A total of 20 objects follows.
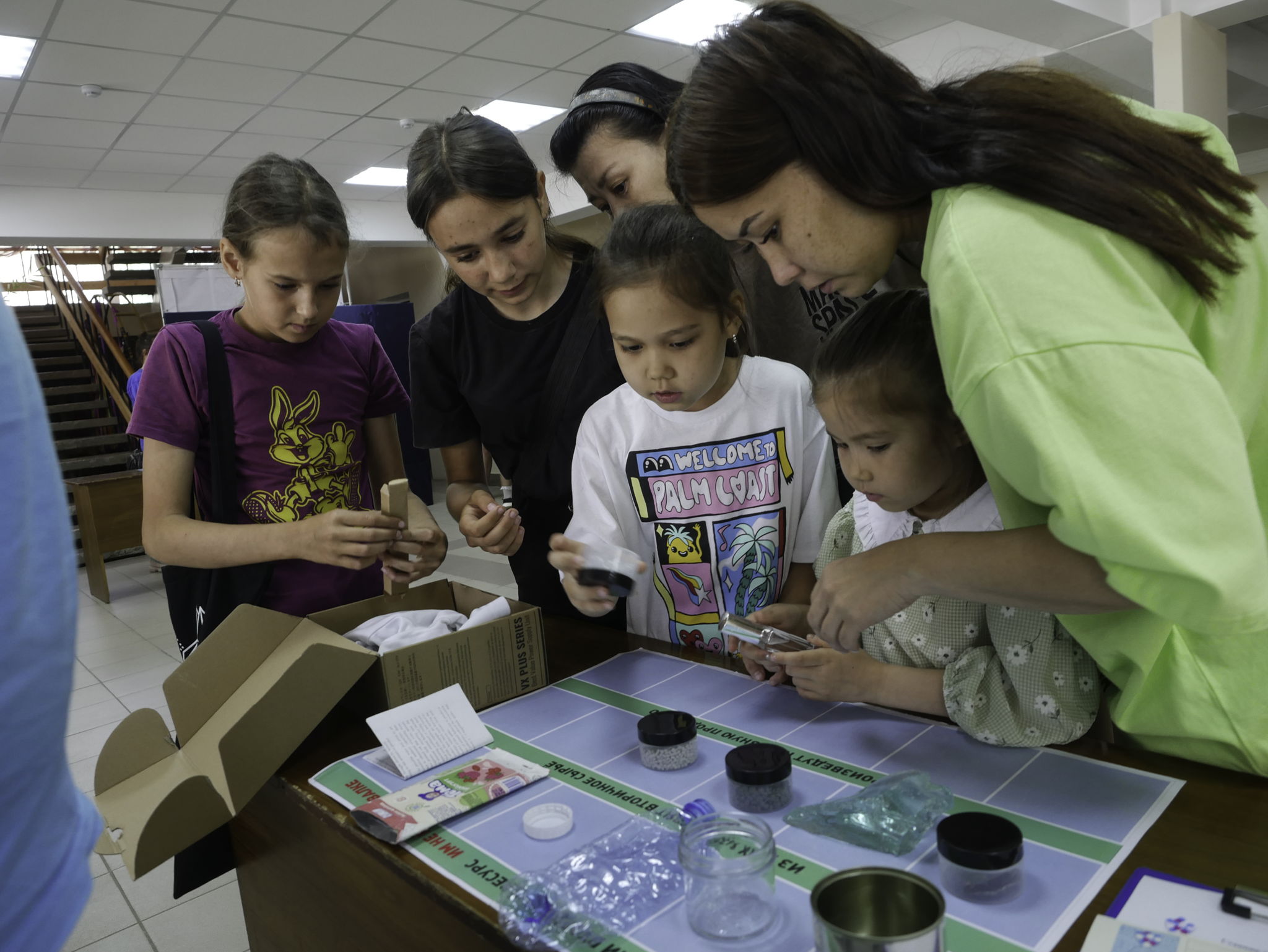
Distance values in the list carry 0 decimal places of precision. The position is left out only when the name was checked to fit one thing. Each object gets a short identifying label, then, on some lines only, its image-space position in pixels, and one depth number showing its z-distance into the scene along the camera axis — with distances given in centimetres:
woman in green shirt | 66
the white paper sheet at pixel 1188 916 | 67
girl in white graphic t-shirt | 145
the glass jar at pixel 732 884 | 74
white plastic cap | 92
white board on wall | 765
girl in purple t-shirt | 153
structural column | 518
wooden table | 79
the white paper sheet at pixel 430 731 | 112
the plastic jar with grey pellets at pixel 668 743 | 104
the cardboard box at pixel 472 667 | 128
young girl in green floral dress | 101
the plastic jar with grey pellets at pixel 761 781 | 92
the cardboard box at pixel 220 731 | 106
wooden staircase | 859
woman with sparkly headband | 171
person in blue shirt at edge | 48
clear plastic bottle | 76
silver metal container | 65
